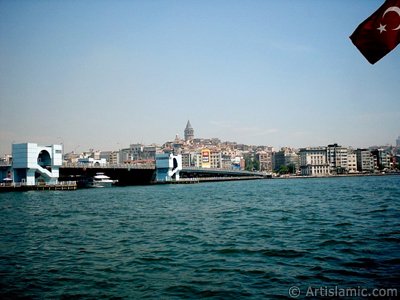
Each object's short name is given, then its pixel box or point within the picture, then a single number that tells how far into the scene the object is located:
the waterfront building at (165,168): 128.25
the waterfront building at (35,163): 77.31
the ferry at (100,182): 104.76
